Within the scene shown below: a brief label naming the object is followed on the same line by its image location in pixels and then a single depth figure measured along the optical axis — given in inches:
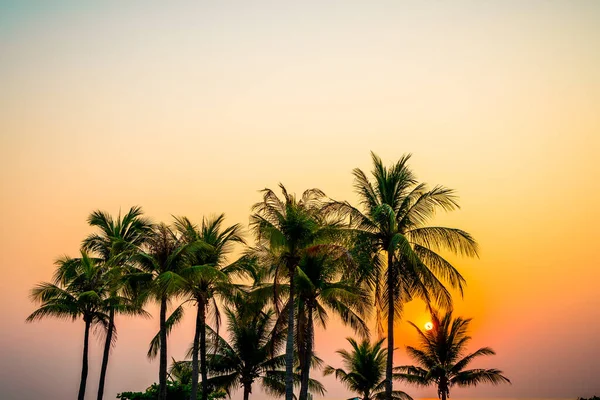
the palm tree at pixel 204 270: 1555.1
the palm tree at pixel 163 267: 1528.1
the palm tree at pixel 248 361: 2006.6
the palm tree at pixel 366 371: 2327.8
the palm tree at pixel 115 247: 1728.6
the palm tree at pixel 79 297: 1807.3
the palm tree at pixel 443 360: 2272.4
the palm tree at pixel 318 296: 1547.7
